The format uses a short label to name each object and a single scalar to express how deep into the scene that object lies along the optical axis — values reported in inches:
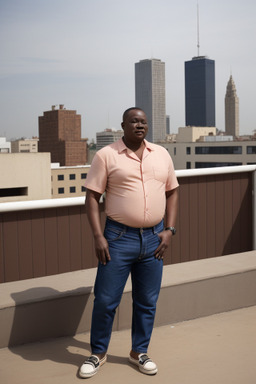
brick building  5851.4
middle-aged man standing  121.4
